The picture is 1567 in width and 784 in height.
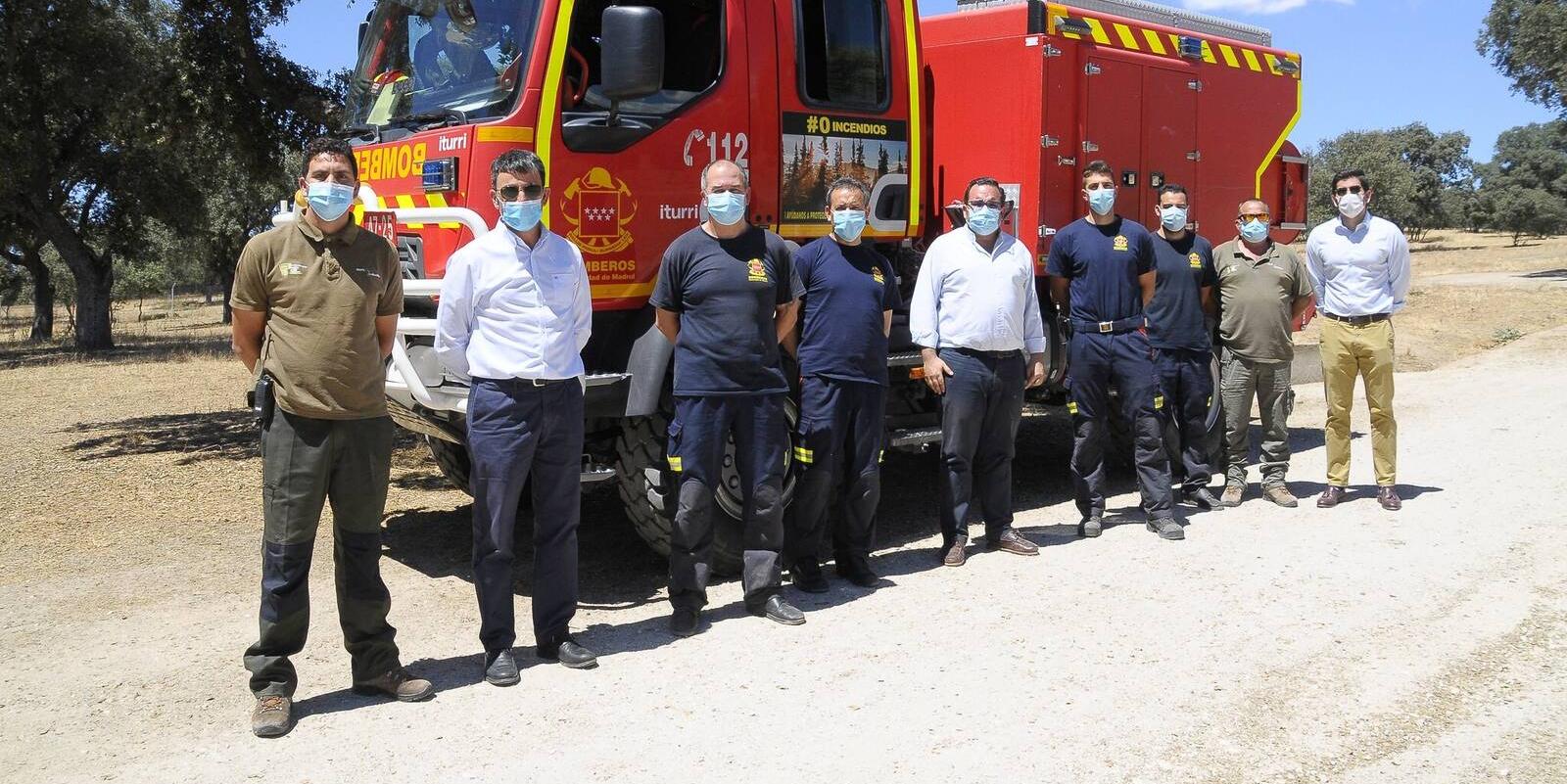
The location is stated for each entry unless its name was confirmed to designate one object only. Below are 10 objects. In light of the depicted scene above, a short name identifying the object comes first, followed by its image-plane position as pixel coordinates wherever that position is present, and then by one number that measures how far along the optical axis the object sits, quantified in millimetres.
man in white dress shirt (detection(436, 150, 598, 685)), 4789
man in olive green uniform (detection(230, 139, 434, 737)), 4320
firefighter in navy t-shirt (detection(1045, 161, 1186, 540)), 7008
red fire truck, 5527
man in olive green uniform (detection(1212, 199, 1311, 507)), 7906
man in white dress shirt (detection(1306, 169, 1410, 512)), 7645
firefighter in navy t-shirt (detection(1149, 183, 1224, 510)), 7574
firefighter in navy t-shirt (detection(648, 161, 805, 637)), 5414
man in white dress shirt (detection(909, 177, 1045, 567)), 6414
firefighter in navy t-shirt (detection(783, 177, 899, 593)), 5879
